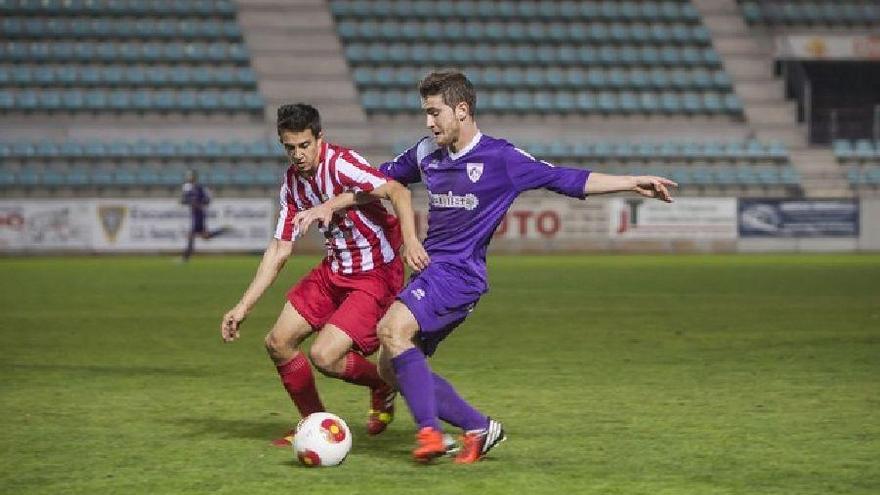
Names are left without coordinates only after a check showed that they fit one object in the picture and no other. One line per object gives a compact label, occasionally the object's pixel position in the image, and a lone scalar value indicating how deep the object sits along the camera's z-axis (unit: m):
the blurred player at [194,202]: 56.34
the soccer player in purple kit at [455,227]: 12.45
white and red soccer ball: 12.39
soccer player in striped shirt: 13.57
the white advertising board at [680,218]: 64.62
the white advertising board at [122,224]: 60.16
